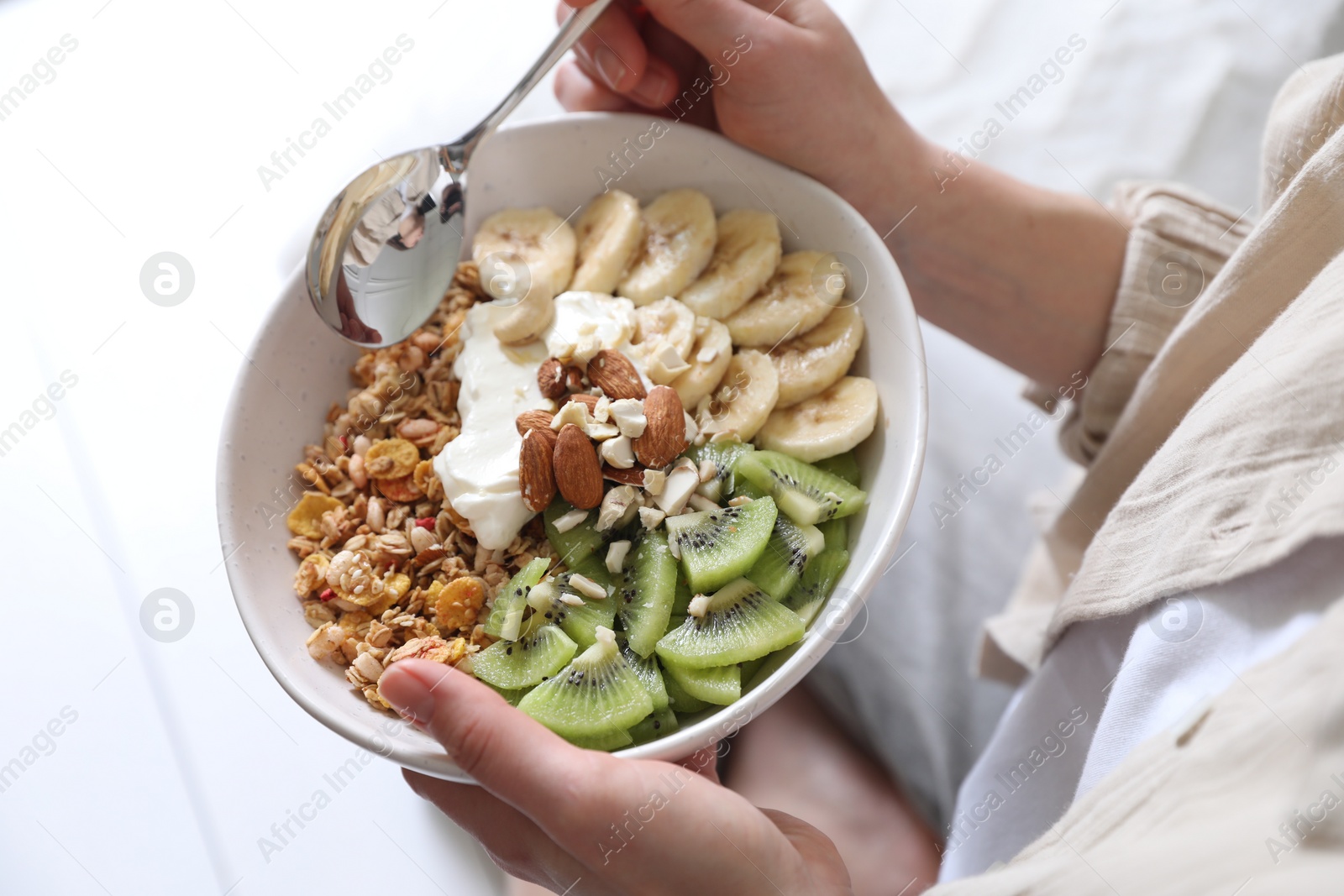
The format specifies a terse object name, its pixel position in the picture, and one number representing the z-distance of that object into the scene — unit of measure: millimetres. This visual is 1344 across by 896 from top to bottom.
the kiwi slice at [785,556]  550
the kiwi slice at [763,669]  542
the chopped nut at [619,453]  552
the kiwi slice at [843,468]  572
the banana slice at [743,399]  571
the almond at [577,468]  552
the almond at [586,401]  562
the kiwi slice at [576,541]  554
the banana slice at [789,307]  583
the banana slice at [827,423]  566
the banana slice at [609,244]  589
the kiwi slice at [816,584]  549
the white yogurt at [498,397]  555
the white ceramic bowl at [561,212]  532
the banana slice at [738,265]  587
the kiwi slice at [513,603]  542
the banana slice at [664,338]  569
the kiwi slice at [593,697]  531
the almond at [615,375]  564
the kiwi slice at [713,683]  533
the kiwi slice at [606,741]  533
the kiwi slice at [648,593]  544
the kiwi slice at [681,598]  553
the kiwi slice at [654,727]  537
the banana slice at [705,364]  573
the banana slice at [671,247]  590
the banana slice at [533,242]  593
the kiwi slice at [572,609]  544
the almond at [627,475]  557
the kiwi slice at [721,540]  544
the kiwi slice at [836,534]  560
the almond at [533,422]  559
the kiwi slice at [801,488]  555
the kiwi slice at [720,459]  560
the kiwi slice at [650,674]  538
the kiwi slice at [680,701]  542
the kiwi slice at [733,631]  536
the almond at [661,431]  556
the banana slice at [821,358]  577
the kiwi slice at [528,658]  540
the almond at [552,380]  569
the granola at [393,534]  548
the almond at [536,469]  552
